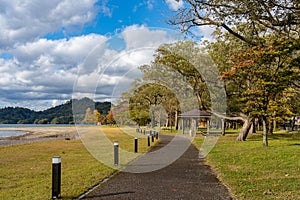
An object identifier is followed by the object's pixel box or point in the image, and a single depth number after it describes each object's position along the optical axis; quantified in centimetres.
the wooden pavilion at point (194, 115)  4002
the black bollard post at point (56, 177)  679
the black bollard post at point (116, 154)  1196
